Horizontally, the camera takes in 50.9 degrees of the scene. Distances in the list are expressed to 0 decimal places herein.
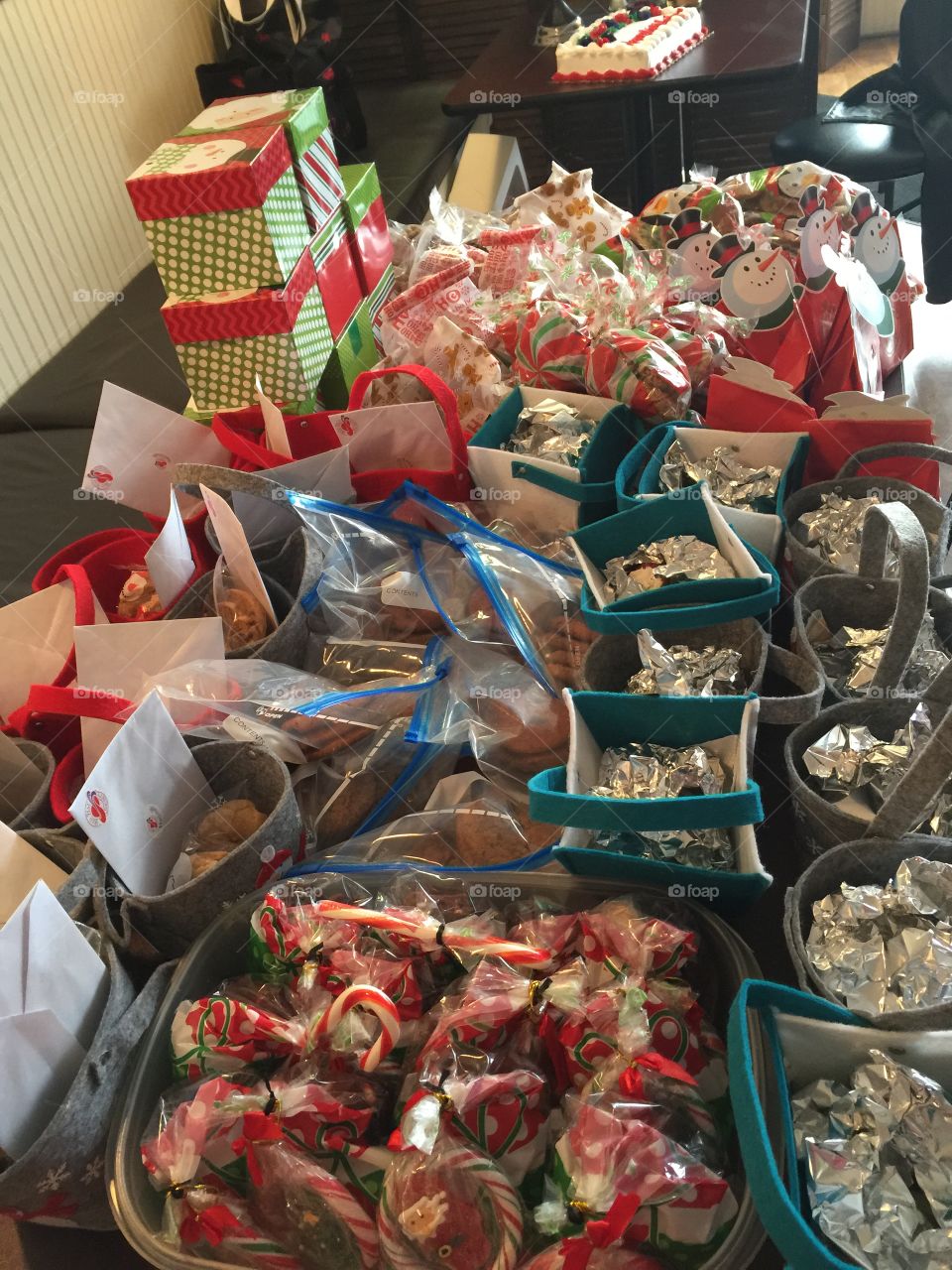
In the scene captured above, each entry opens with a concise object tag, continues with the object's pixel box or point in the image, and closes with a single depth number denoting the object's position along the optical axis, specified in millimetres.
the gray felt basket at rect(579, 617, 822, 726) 956
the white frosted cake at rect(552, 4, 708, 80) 2885
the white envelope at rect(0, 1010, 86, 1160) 745
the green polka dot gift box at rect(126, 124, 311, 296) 1480
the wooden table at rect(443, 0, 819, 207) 2861
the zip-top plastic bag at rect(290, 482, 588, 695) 1143
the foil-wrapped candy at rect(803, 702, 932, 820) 879
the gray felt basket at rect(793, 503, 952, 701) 858
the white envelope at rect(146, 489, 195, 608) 1178
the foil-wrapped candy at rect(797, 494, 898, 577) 1114
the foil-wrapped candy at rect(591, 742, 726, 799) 880
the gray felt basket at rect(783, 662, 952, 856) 757
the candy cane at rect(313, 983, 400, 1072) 761
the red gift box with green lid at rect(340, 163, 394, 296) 1868
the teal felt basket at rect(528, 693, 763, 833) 802
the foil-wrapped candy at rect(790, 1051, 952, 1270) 618
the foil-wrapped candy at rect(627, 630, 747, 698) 971
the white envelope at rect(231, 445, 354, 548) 1284
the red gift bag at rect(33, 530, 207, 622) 1375
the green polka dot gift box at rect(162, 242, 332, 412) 1596
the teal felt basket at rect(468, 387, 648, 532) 1262
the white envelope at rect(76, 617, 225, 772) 1079
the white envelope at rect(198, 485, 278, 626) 1153
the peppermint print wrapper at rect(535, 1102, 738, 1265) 651
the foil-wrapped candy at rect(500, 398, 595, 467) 1312
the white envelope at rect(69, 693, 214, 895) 900
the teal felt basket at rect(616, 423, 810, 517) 1190
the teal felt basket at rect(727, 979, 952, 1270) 598
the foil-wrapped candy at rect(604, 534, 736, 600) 1067
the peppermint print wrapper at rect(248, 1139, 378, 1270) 711
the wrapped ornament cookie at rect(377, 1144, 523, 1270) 675
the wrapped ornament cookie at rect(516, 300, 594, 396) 1442
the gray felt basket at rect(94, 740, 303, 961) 893
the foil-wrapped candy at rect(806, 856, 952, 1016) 731
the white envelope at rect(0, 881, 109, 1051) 753
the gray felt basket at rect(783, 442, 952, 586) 1103
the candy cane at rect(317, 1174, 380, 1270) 708
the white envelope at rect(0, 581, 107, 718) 1244
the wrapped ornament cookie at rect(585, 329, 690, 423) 1313
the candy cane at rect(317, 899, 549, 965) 793
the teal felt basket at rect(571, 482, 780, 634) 994
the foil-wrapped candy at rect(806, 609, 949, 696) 985
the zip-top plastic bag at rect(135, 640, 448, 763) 1056
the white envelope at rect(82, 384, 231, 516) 1373
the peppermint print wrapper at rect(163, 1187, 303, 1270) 716
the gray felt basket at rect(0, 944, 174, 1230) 748
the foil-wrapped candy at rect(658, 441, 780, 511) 1196
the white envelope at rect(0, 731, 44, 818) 1092
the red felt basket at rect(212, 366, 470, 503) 1349
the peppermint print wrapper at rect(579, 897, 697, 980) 775
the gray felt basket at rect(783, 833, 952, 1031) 792
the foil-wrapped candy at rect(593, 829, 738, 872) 856
